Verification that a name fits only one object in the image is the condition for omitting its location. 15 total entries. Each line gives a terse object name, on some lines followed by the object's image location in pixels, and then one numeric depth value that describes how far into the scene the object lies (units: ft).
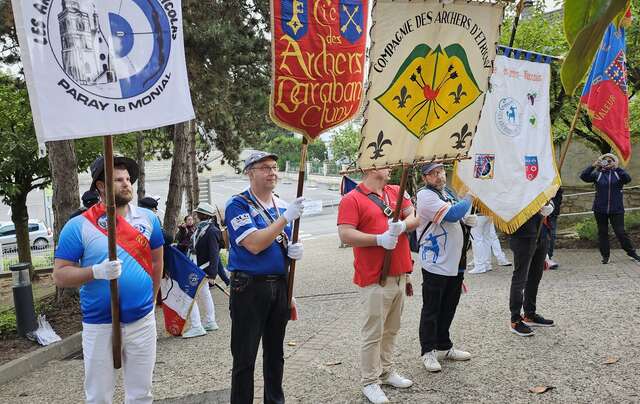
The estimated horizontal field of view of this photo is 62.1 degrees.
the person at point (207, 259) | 23.32
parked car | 76.39
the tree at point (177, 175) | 37.86
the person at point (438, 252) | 14.94
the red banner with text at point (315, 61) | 11.29
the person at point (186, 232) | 29.51
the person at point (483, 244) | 32.42
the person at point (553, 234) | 28.24
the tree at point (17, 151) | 34.60
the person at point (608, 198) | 30.17
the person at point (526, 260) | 17.44
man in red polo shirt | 13.43
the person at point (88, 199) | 14.39
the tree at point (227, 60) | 35.83
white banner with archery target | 8.74
